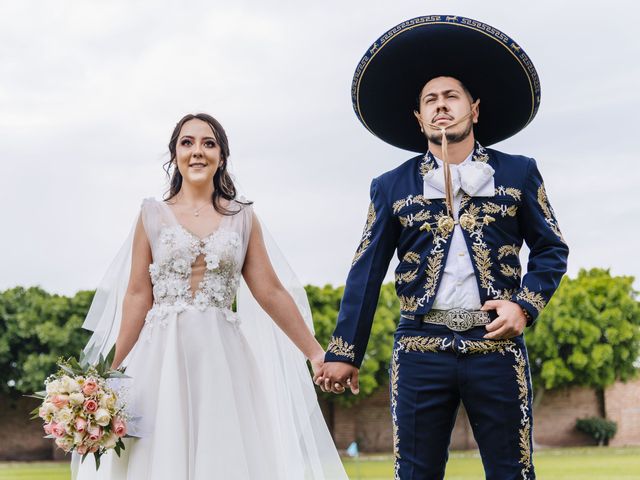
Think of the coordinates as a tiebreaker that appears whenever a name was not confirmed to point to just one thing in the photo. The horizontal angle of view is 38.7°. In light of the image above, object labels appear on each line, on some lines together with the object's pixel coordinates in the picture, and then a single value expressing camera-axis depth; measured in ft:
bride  14.98
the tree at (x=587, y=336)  104.78
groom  12.34
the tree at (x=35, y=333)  94.68
